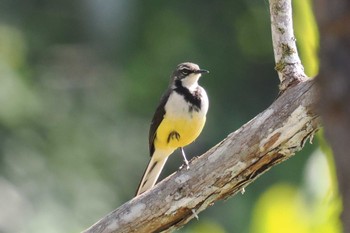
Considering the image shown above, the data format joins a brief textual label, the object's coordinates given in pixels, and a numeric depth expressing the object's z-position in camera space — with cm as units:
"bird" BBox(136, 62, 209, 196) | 1461
